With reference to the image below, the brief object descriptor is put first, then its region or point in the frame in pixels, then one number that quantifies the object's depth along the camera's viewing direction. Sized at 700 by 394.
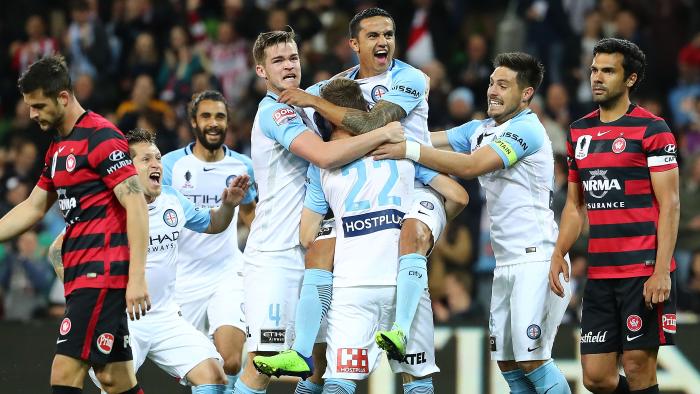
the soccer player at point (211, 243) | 17.81
